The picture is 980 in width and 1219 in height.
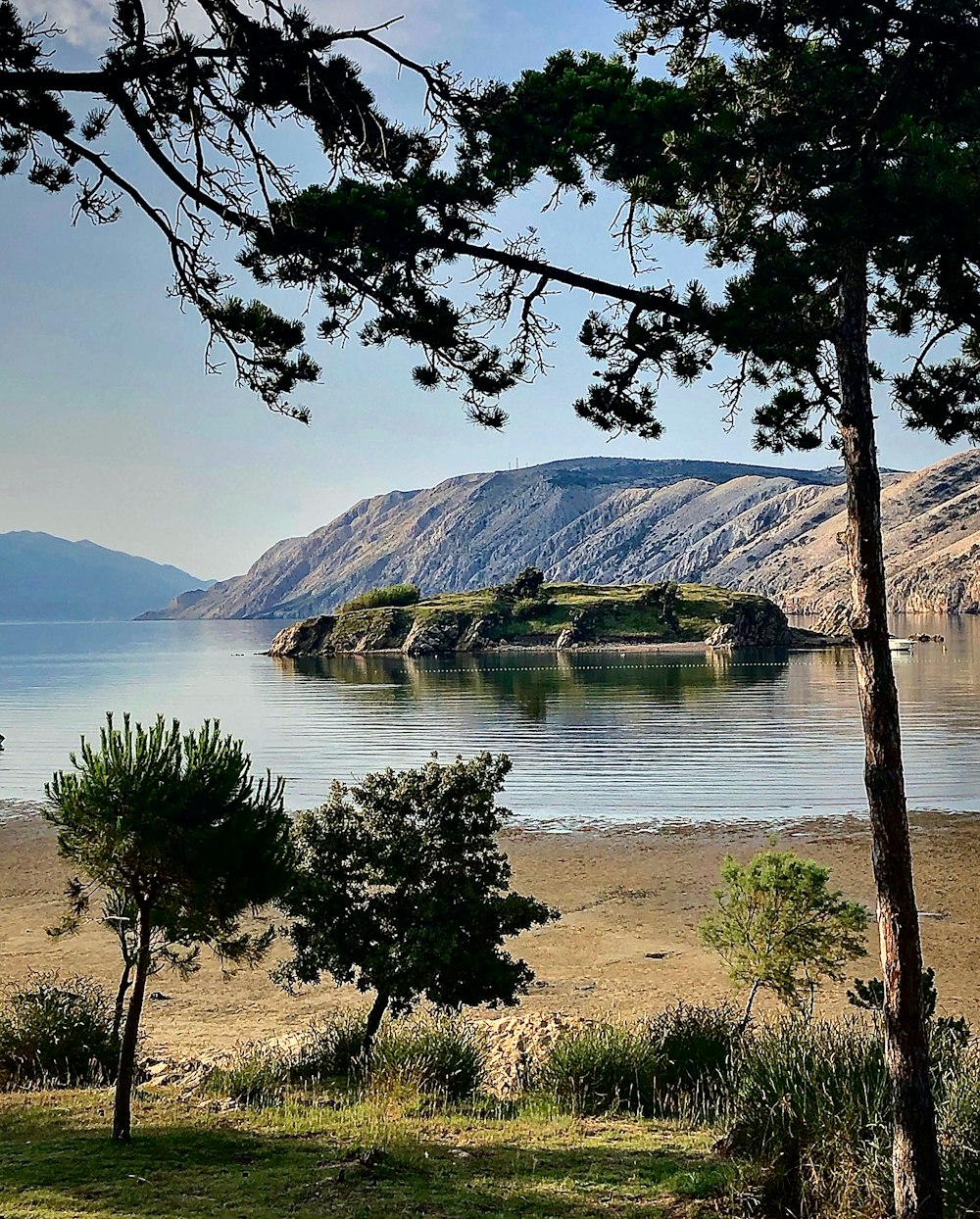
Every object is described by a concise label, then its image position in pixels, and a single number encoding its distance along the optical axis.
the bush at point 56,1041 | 16.14
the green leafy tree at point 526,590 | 188.25
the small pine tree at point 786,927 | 18.55
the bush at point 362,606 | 198.00
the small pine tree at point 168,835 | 11.53
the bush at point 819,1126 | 8.62
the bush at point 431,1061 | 14.85
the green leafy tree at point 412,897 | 16.81
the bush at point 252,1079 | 14.55
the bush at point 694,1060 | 13.55
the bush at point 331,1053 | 16.39
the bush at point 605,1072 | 14.06
